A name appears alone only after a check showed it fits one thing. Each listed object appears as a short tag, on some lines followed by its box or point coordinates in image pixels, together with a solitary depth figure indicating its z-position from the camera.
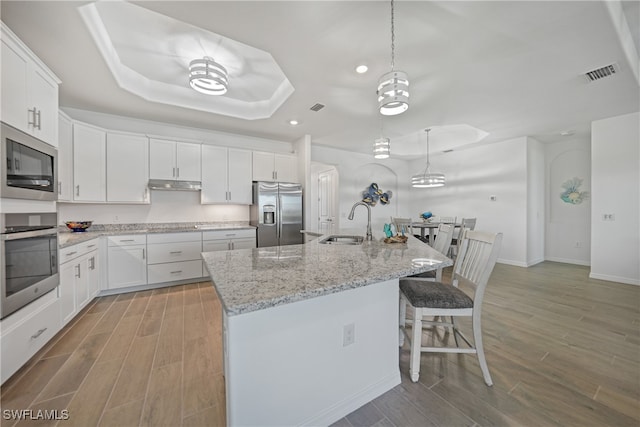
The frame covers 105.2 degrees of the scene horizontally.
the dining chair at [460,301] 1.62
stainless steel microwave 1.59
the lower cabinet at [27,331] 1.57
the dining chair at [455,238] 4.41
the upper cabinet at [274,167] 4.55
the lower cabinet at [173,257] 3.55
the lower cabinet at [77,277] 2.32
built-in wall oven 1.55
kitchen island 1.03
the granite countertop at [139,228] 2.78
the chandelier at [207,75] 2.49
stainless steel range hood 3.74
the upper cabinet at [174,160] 3.79
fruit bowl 3.24
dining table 4.74
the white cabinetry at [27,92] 1.63
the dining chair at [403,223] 4.90
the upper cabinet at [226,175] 4.15
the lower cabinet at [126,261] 3.29
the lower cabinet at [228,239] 3.91
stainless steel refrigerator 4.34
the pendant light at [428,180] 5.13
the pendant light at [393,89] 1.64
